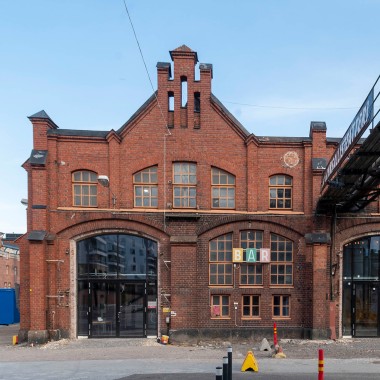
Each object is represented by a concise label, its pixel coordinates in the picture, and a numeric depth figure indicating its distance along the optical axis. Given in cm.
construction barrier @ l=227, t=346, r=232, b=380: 969
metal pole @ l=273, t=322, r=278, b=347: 1719
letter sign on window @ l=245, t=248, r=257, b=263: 2022
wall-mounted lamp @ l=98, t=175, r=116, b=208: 1862
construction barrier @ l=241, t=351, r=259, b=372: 1340
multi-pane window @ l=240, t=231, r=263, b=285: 2031
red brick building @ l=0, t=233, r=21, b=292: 4912
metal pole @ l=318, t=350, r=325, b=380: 947
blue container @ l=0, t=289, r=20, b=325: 2742
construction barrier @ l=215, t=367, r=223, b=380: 742
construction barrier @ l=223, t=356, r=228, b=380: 871
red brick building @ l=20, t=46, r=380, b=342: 1991
